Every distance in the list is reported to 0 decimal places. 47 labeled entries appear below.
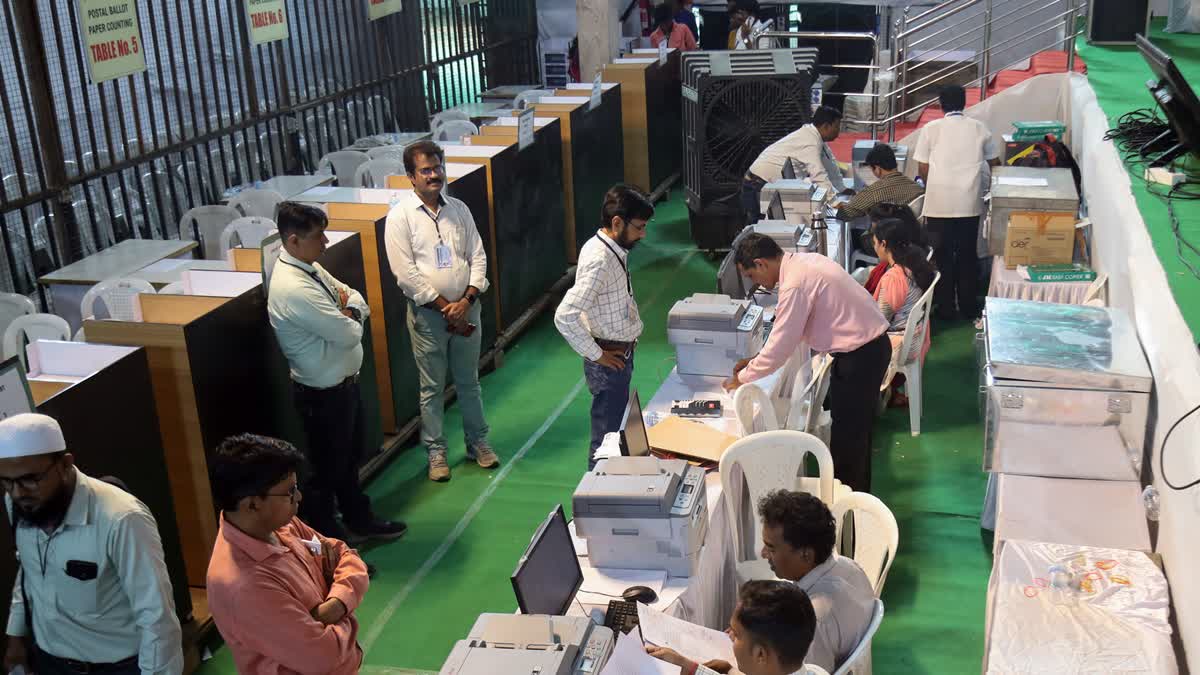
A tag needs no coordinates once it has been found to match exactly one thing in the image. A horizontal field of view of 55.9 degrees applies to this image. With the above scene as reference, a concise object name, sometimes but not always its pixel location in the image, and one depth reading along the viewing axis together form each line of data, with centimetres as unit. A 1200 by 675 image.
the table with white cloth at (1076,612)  326
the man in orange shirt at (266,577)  274
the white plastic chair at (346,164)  864
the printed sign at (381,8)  955
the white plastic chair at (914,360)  606
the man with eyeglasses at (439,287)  558
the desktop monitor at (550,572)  301
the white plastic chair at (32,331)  500
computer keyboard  334
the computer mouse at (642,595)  346
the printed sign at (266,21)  768
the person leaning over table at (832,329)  471
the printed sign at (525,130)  739
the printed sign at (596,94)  899
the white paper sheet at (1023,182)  712
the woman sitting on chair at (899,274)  610
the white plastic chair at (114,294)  481
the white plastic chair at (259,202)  731
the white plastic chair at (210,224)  705
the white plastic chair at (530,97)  1039
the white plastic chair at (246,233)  640
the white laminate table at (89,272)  601
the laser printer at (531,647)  269
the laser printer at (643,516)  350
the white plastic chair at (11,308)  548
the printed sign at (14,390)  358
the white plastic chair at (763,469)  418
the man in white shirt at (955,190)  761
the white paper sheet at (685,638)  299
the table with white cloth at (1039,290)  630
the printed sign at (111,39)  618
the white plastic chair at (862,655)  317
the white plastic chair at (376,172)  805
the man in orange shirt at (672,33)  1257
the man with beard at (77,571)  298
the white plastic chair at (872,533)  385
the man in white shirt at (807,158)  758
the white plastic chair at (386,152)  854
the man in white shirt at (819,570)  321
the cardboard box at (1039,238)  669
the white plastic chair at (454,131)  965
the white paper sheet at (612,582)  352
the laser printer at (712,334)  502
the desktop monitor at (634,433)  396
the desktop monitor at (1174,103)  504
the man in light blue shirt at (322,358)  466
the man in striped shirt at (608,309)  487
